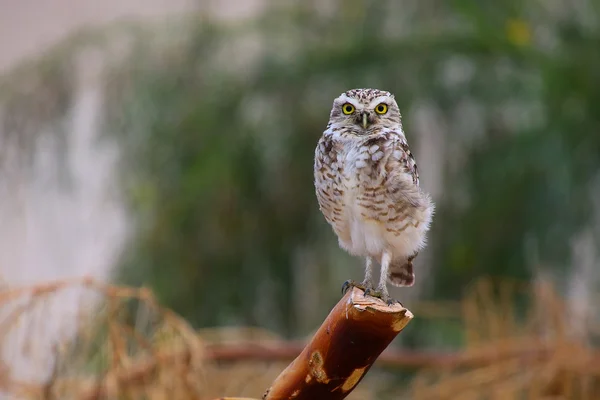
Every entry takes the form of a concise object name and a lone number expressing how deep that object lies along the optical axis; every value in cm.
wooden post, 917
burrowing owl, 937
